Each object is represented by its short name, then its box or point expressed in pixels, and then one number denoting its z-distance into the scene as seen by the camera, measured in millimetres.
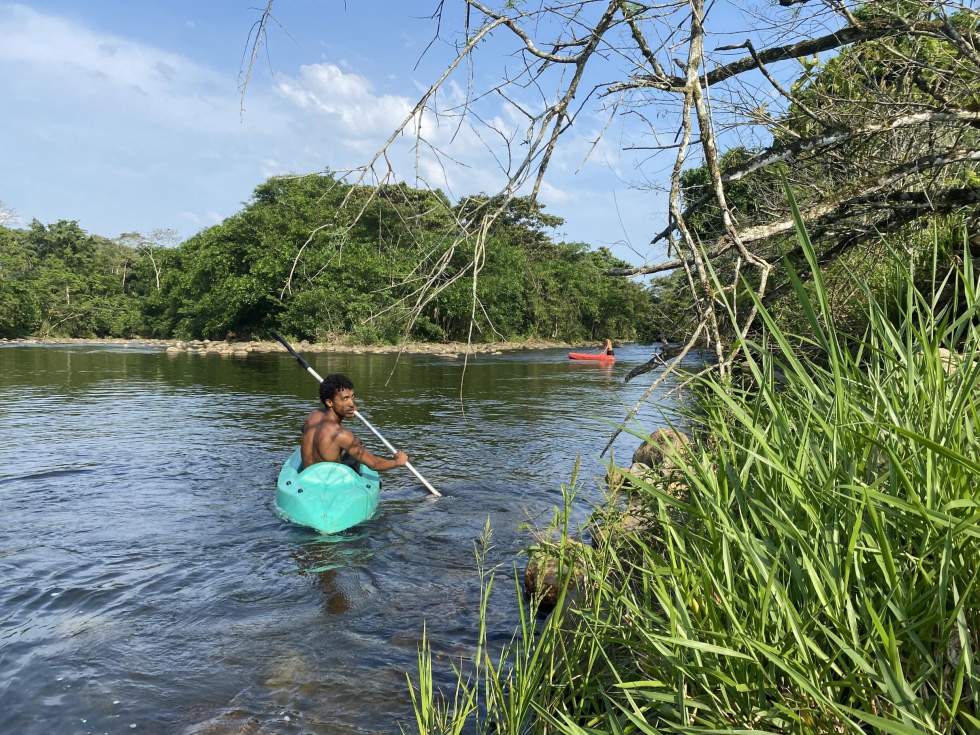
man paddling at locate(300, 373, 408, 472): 6793
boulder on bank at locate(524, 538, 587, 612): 3572
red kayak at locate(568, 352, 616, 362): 30203
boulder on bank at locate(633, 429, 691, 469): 7648
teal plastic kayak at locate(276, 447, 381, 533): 6477
